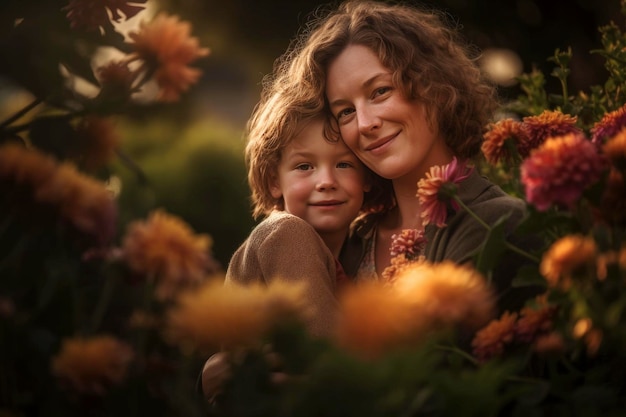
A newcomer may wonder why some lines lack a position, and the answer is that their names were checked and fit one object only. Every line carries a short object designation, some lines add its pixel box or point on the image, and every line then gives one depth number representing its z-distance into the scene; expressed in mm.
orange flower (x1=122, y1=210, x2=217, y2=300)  808
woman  2139
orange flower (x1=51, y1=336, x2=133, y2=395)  761
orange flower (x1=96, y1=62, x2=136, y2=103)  984
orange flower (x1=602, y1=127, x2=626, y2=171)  1094
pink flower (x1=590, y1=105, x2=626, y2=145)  1322
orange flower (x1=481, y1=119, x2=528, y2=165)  1454
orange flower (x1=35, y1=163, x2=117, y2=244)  824
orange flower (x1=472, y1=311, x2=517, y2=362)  1133
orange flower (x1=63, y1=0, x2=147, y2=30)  1043
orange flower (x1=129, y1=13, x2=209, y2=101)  1000
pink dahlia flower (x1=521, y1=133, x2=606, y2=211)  1036
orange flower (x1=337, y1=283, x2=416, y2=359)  717
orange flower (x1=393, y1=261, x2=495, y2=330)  816
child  1989
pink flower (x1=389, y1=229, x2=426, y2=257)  1685
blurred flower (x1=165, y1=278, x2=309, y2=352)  726
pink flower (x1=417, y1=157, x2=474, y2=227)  1437
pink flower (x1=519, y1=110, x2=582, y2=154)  1471
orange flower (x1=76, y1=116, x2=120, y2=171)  979
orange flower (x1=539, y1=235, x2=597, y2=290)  926
